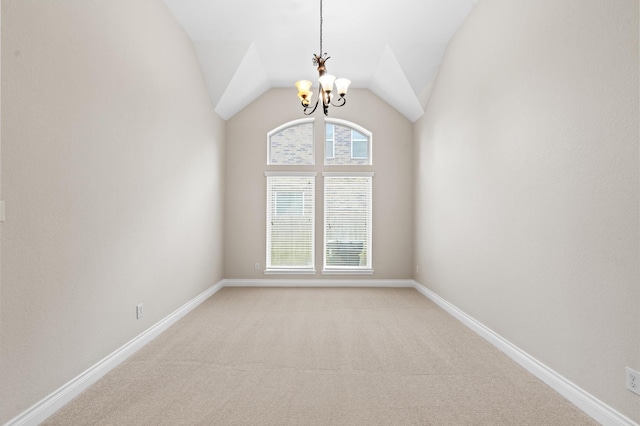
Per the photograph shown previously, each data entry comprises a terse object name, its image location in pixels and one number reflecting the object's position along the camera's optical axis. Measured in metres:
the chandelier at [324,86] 3.02
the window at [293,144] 5.50
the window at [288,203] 5.46
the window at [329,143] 5.51
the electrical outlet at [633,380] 1.62
